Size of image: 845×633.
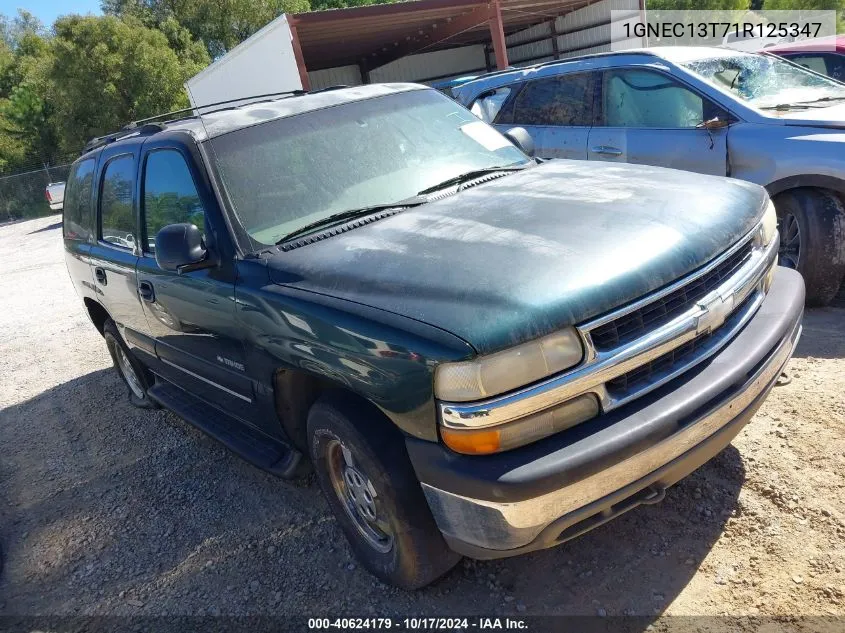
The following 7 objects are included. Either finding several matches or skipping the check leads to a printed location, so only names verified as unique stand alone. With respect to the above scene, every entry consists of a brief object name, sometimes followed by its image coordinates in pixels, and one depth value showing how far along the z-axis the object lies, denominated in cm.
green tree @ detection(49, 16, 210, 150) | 2728
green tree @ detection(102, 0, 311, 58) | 3319
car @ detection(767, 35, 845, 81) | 833
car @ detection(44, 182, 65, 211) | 2440
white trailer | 1349
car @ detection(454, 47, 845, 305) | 462
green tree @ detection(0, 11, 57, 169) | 3512
